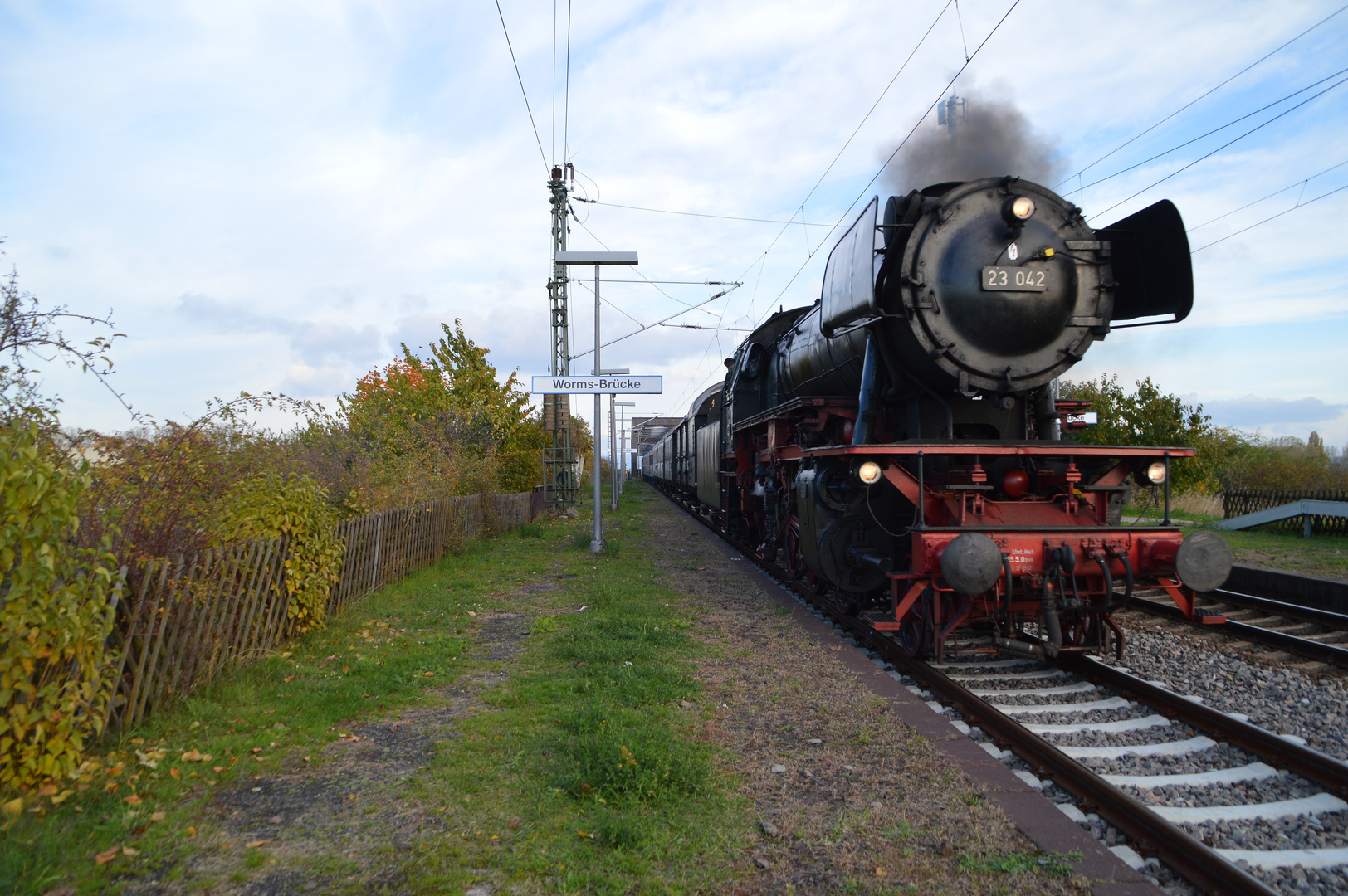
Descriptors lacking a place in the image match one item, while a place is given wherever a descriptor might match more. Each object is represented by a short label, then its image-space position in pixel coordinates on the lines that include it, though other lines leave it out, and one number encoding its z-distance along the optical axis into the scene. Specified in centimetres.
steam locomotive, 520
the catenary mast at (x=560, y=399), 1970
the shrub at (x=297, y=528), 603
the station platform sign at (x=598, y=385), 1318
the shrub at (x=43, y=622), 303
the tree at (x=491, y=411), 1852
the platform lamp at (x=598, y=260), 1329
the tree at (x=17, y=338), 370
